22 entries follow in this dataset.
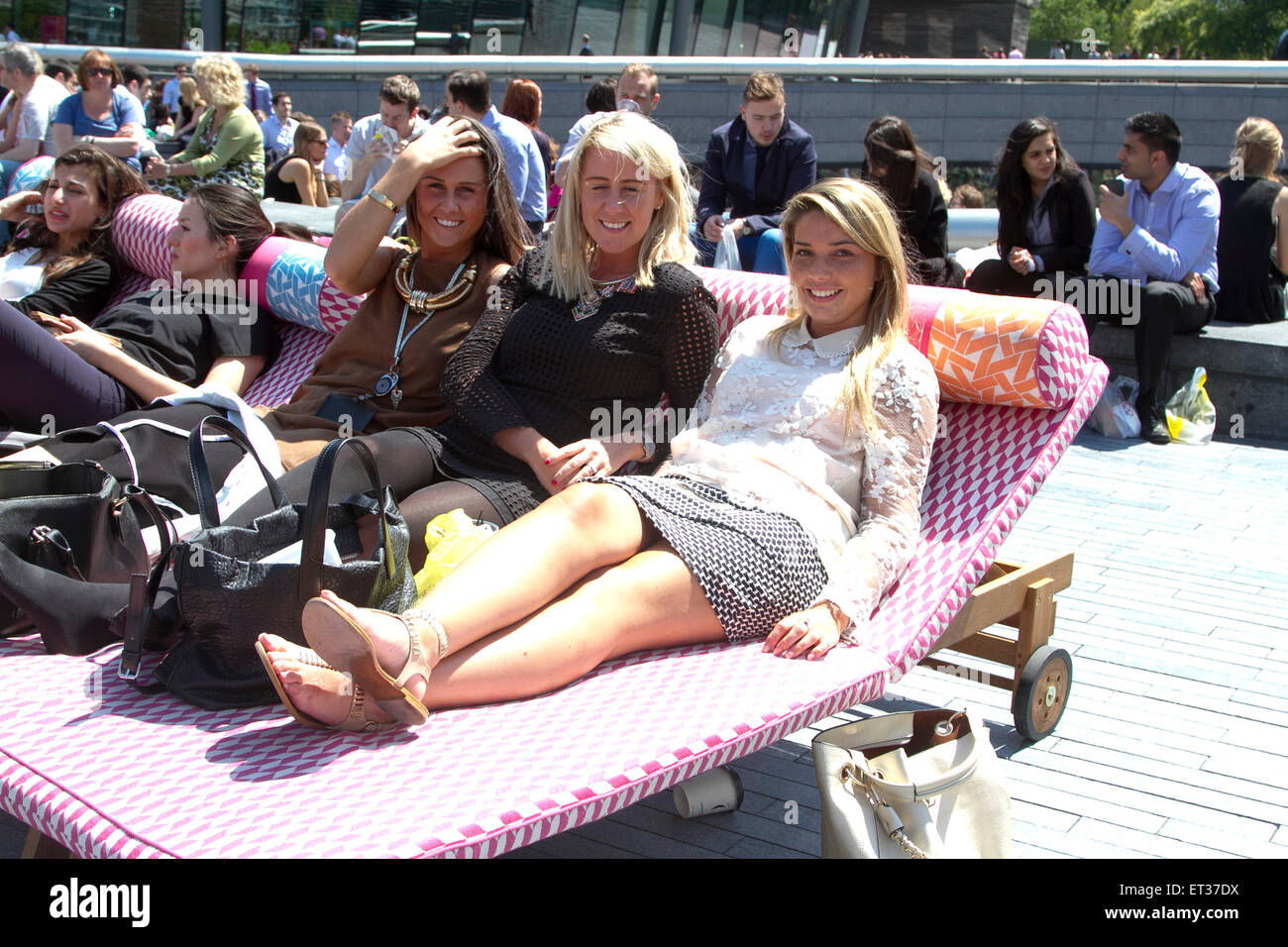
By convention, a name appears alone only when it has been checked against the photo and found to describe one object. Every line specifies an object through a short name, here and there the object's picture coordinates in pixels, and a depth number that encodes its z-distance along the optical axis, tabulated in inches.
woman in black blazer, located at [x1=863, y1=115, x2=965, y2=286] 273.3
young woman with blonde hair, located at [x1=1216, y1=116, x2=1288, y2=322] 297.7
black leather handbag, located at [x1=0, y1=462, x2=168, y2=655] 108.4
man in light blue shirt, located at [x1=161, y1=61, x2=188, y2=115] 636.7
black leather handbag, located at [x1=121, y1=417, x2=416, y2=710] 97.7
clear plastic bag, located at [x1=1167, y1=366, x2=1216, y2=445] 275.4
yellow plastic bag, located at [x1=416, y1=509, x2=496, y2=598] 114.5
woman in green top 355.3
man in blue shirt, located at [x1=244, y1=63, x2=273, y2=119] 597.0
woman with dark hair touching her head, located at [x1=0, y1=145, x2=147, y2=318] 204.8
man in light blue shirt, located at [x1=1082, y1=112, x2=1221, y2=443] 277.6
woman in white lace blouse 92.8
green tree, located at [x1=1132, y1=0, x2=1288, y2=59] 2234.3
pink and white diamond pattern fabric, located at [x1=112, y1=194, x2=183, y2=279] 203.2
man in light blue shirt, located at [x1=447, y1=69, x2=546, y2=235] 283.9
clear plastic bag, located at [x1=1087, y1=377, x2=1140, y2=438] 278.1
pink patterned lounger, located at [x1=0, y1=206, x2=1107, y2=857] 79.9
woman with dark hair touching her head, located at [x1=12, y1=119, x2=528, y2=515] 145.6
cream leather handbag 93.1
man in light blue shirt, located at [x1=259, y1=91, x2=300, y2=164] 607.5
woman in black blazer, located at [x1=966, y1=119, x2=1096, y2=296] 284.8
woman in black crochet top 133.8
